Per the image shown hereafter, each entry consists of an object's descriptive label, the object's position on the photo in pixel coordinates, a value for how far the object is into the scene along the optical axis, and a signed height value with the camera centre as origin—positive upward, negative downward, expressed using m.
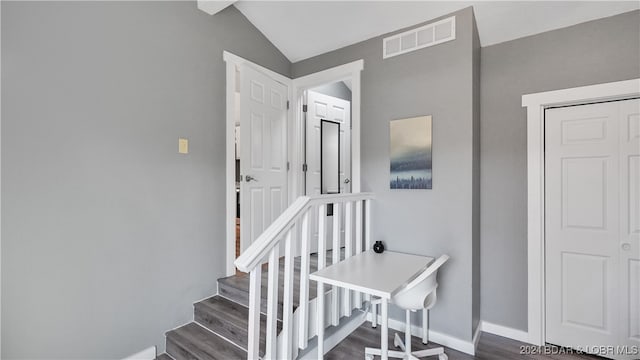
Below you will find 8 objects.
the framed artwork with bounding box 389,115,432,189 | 2.41 +0.25
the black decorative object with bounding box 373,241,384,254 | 2.48 -0.56
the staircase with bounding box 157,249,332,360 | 1.96 -1.09
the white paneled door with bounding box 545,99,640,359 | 2.06 -0.34
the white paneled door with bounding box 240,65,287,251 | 2.77 +0.30
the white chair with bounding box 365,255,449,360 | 1.83 -0.78
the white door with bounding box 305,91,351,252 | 3.42 +0.54
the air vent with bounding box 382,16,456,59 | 2.30 +1.22
